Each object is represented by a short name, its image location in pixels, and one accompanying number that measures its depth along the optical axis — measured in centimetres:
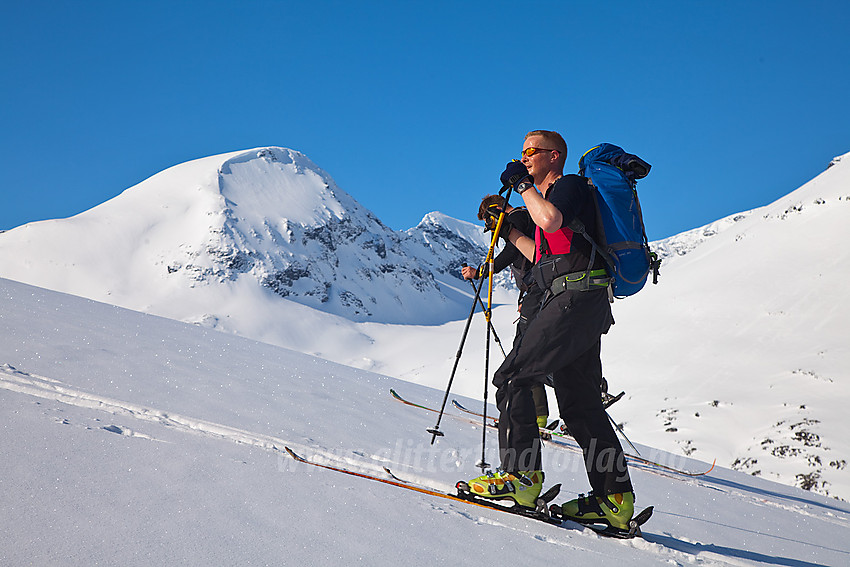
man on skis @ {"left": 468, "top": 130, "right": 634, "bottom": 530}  298
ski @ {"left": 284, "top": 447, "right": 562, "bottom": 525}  295
